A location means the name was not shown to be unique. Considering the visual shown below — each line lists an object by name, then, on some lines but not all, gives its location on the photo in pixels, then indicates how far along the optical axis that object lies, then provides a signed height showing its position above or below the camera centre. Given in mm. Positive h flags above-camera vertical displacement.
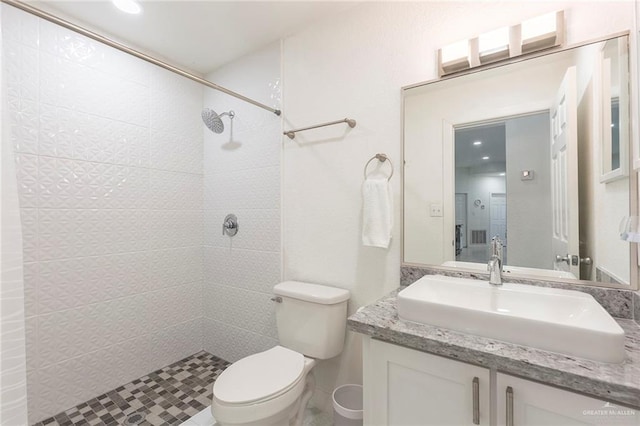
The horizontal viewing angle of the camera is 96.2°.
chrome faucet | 1144 -226
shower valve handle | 2158 -89
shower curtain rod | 977 +704
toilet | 1145 -731
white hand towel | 1426 -11
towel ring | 1485 +283
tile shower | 1567 -14
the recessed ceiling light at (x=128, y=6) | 1577 +1171
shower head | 2004 +662
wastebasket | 1520 -989
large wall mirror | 1028 +181
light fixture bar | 1109 +695
